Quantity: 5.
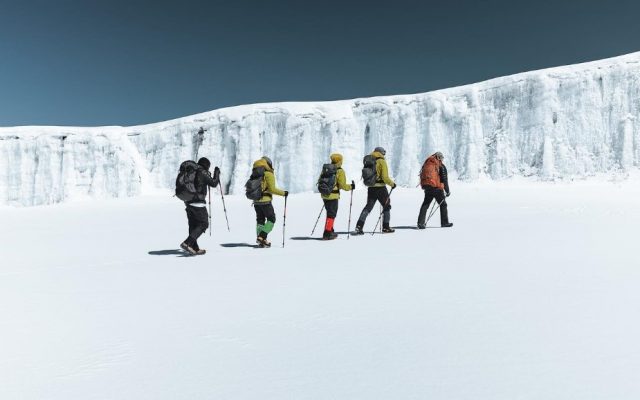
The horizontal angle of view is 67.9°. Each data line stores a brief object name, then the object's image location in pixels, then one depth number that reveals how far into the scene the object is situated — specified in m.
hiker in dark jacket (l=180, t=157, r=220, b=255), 7.74
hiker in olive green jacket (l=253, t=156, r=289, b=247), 8.30
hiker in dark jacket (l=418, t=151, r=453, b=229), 10.34
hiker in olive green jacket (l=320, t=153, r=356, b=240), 9.19
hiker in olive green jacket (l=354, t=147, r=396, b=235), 9.66
